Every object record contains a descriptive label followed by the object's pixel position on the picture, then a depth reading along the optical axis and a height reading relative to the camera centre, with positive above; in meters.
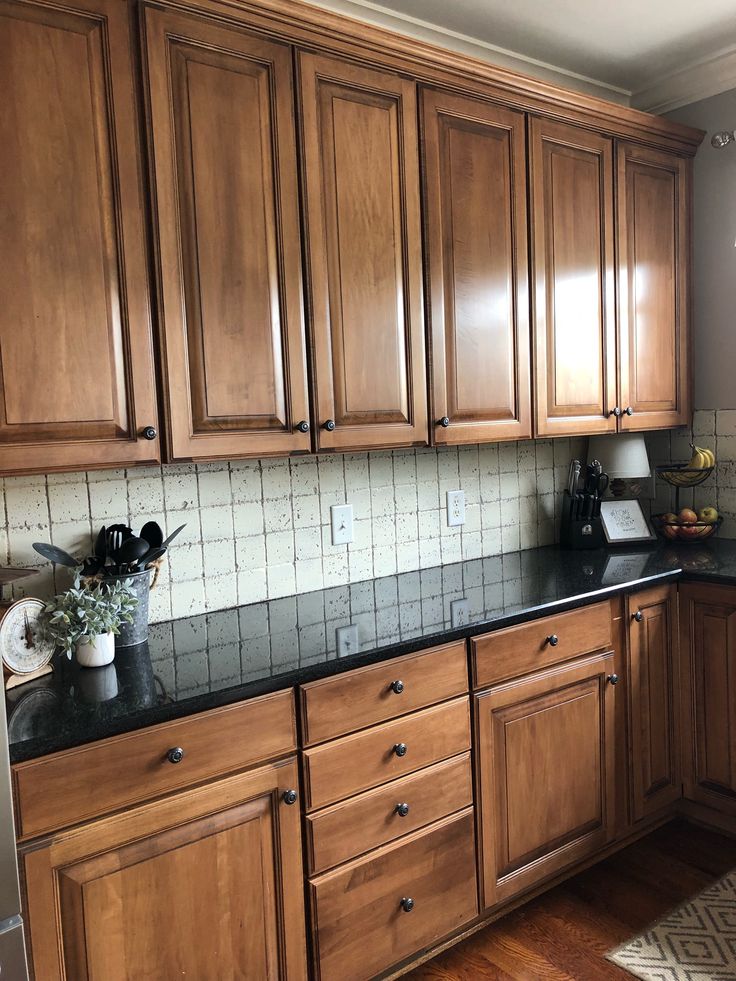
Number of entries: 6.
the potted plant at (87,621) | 1.66 -0.38
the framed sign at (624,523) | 2.94 -0.40
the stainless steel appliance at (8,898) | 1.22 -0.71
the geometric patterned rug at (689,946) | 2.01 -1.41
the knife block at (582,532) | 2.91 -0.42
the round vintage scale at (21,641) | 1.63 -0.41
